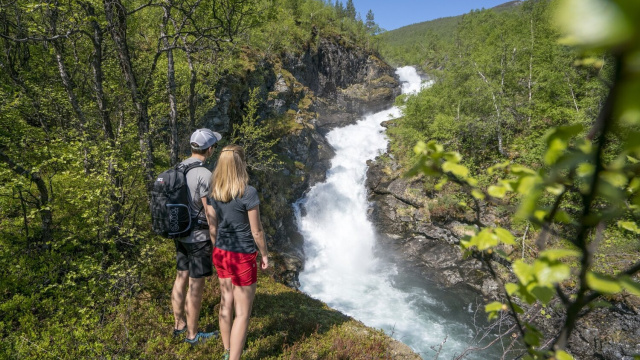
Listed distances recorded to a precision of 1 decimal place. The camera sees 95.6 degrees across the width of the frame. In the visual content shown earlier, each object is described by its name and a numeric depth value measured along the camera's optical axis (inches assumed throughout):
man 153.9
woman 132.7
